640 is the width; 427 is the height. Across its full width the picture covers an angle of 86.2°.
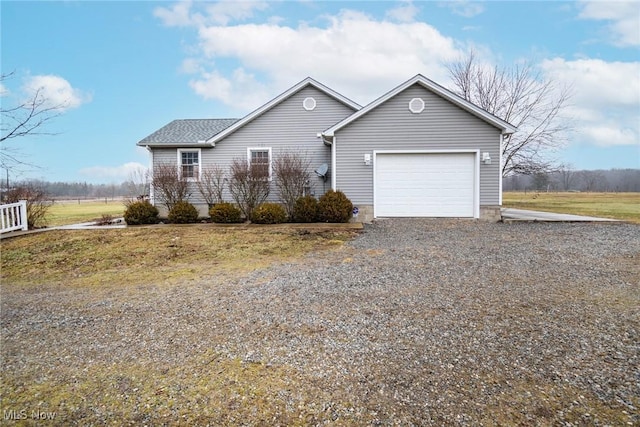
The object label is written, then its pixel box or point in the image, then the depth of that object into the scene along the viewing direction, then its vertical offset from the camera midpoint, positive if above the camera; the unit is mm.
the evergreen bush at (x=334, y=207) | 11531 -276
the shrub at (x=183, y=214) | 12391 -431
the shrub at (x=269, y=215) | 11789 -499
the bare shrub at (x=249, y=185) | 12500 +581
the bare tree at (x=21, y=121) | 7715 +1933
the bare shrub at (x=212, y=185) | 13587 +670
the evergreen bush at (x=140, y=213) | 12211 -386
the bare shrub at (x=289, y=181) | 12492 +716
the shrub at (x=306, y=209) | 11773 -322
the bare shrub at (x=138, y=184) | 14773 +842
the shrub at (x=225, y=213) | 12156 -437
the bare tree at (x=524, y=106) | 21672 +5884
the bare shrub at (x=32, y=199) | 11227 +192
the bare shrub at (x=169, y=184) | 12977 +690
